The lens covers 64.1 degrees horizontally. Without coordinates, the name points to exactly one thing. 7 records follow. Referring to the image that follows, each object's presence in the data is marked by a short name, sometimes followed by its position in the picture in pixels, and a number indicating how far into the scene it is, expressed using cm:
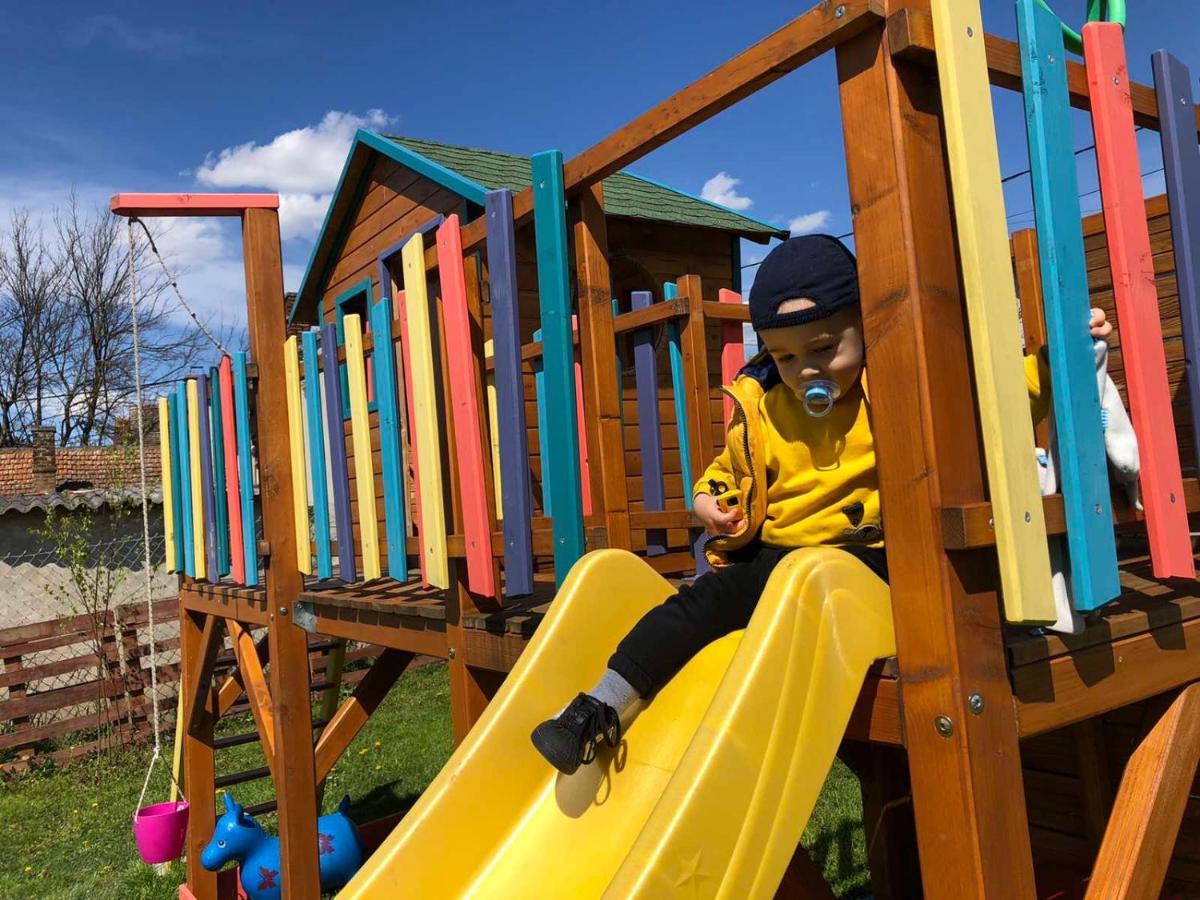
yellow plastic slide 136
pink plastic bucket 443
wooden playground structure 138
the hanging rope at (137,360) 427
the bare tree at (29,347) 2439
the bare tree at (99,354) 2422
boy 167
